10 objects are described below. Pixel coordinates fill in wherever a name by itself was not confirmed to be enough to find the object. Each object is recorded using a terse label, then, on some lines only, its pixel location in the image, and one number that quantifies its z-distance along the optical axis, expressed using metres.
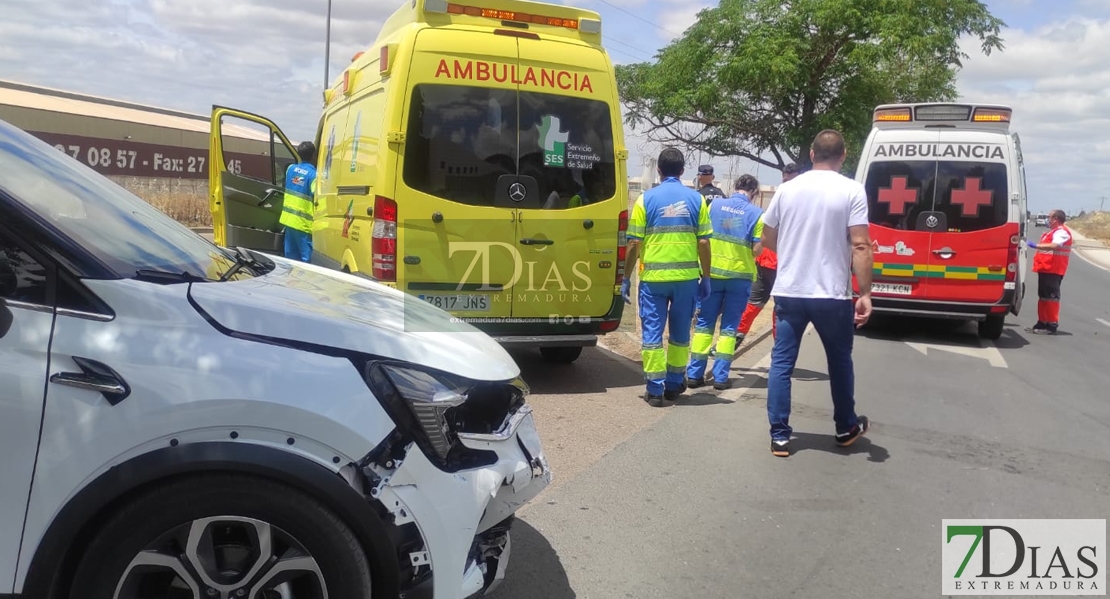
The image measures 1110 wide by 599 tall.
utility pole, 30.33
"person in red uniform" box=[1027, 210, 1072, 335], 12.17
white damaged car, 2.42
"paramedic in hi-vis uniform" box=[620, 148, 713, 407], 6.42
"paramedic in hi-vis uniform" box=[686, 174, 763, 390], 7.38
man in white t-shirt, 5.23
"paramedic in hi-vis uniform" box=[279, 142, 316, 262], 9.20
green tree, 17.86
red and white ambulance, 10.19
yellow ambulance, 6.42
